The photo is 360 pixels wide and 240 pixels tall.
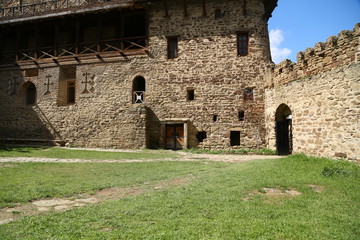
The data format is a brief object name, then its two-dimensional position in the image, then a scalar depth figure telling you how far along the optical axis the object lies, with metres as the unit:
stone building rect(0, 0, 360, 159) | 15.00
